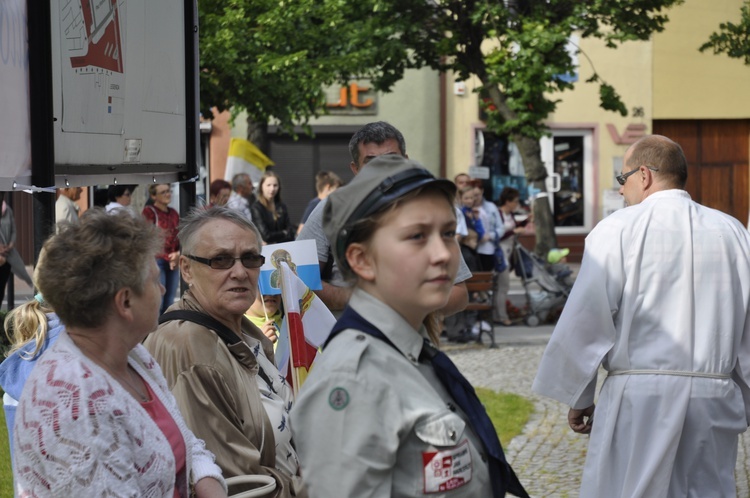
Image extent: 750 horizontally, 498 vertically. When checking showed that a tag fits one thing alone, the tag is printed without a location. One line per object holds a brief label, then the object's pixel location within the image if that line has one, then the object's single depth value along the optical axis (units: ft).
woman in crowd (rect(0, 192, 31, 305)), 41.29
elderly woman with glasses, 11.46
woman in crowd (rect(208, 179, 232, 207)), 46.83
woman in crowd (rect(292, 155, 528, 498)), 7.27
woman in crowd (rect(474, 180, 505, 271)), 46.83
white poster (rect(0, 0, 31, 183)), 13.10
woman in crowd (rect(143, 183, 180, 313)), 39.68
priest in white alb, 15.19
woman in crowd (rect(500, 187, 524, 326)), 49.08
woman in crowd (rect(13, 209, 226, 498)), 8.76
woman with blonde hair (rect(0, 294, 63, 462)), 13.92
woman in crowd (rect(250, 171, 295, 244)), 46.78
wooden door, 91.40
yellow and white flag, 57.72
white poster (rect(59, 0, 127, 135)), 14.37
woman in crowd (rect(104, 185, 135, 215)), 36.81
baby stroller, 48.26
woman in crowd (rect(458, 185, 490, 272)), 45.42
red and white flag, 14.14
